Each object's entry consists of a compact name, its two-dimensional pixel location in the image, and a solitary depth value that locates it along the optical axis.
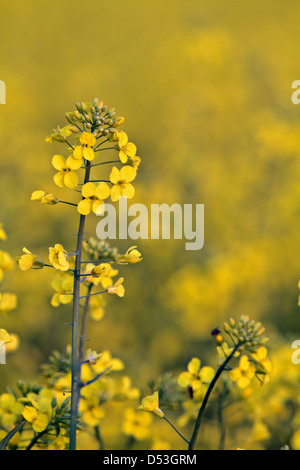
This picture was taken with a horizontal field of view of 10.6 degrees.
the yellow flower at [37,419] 0.84
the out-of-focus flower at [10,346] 0.91
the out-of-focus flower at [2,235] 0.89
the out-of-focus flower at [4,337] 0.83
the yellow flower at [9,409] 0.86
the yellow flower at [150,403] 0.84
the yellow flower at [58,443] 0.85
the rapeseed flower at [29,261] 0.83
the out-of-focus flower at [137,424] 0.92
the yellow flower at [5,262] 0.90
